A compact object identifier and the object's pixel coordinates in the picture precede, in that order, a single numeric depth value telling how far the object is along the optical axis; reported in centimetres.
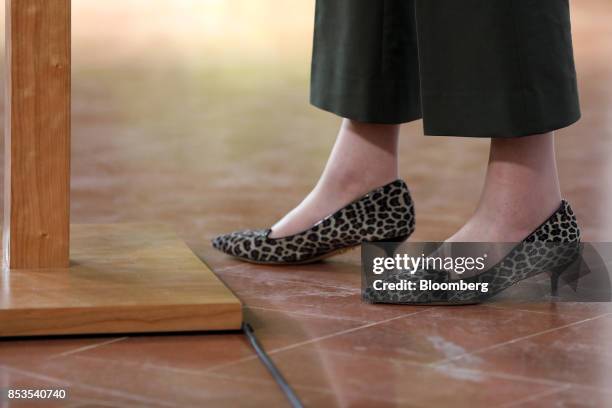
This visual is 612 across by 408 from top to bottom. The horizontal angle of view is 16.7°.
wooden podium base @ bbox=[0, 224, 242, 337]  205
